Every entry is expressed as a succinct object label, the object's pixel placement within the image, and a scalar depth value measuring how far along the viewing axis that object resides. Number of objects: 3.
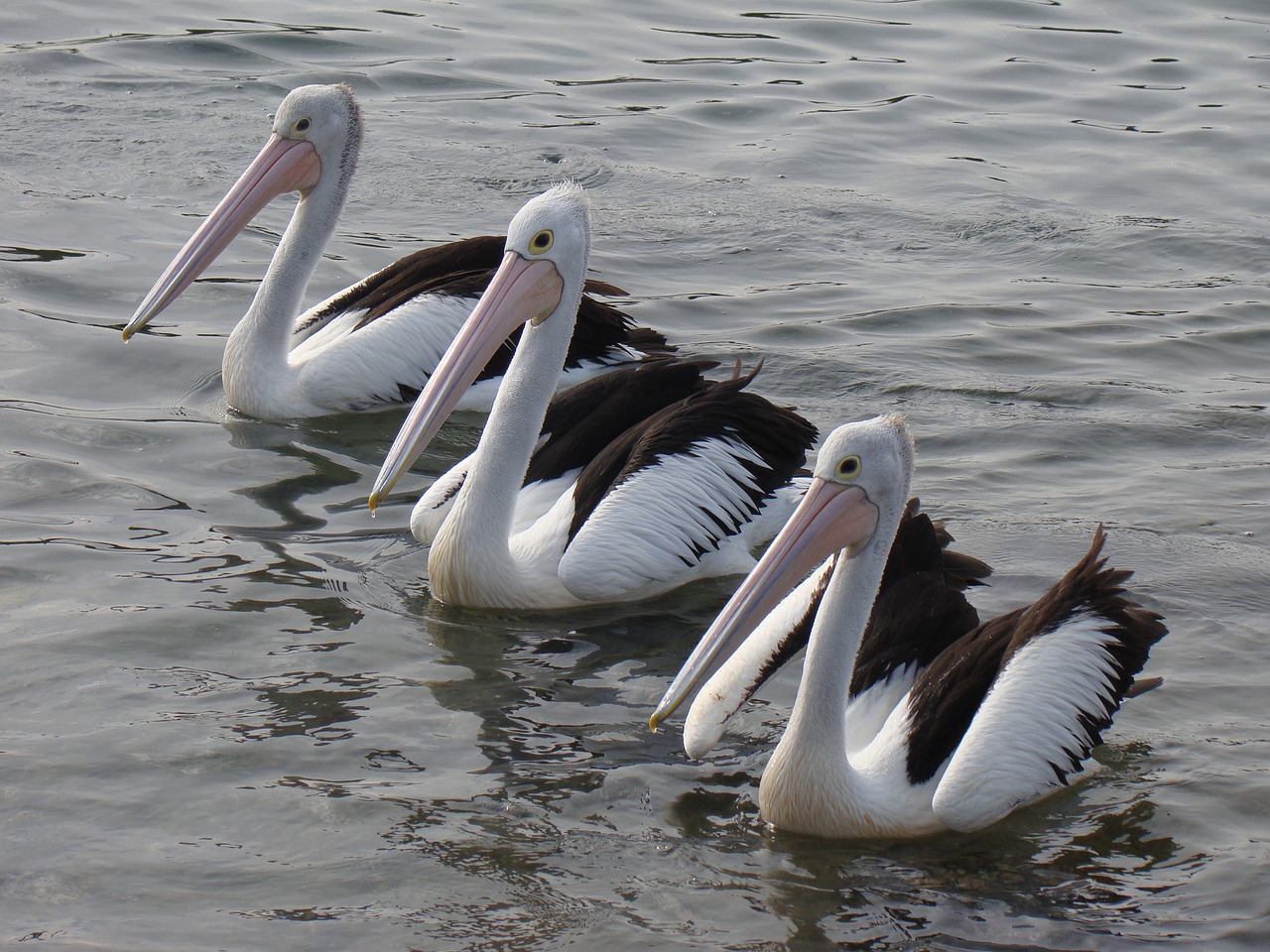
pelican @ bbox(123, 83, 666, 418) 12.32
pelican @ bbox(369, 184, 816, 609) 9.65
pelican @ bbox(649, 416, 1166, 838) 7.41
